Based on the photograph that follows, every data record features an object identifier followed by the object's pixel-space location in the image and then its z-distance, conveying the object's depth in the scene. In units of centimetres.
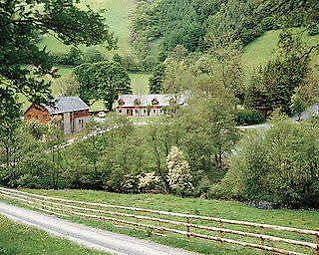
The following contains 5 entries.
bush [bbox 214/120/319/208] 4334
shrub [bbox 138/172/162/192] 5525
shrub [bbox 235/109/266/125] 8550
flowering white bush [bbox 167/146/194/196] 5341
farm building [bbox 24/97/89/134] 8119
